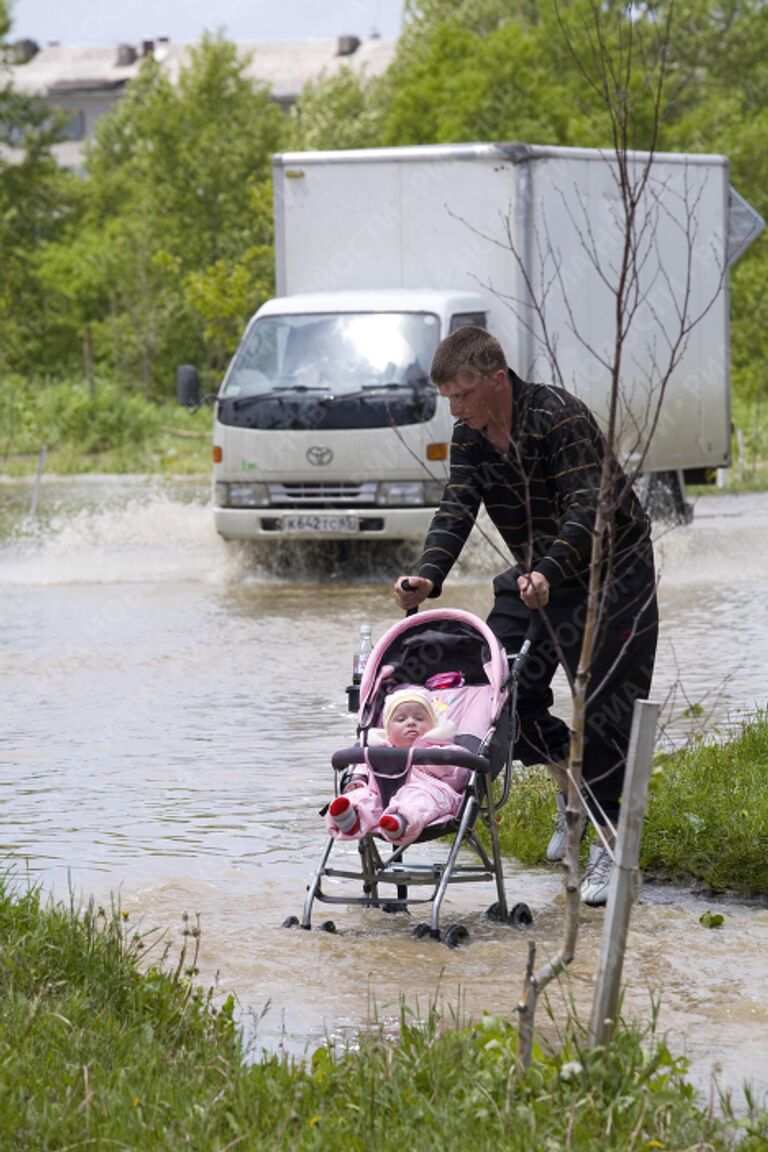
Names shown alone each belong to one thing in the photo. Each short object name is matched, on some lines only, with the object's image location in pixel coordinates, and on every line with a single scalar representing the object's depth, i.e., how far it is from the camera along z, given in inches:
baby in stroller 518.1
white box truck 1373.3
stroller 525.1
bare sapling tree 380.2
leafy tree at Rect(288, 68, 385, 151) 4285.5
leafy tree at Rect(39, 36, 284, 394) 3837.8
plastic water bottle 574.9
